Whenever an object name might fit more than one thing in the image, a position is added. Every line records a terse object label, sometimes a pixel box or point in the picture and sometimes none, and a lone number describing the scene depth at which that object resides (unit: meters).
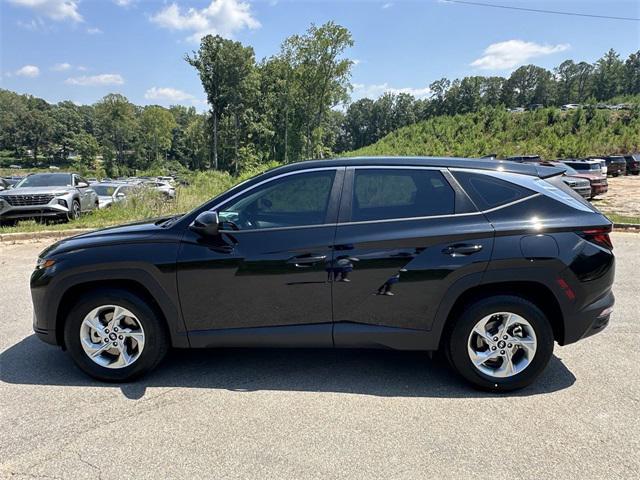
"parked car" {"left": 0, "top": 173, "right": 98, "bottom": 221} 10.88
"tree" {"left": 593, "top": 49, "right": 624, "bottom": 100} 93.12
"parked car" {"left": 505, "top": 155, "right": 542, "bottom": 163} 23.00
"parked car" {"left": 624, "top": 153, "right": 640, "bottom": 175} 31.11
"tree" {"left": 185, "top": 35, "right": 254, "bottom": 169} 51.78
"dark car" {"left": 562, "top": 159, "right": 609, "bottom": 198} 16.14
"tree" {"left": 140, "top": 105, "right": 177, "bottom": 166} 83.38
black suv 3.04
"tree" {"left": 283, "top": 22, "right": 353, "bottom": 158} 40.94
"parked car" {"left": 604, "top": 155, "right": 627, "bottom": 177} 30.38
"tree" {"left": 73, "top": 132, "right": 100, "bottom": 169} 84.44
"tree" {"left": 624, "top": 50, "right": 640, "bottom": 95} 90.62
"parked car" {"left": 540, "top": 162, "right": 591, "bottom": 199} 13.96
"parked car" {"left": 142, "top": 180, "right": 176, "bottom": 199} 13.99
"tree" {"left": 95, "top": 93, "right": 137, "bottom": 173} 84.75
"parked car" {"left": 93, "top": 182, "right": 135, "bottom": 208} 14.22
